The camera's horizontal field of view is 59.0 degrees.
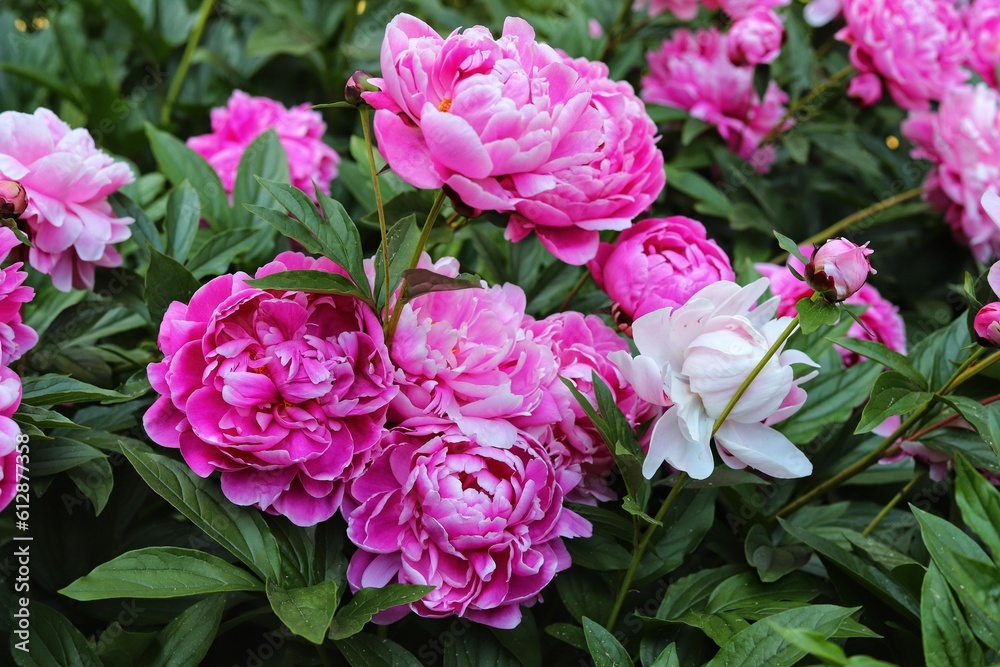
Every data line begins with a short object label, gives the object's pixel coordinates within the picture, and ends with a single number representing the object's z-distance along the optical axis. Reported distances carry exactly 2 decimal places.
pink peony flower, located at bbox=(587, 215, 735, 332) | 0.82
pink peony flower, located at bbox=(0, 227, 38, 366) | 0.73
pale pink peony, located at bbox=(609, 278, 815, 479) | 0.70
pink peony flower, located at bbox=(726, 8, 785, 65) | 1.29
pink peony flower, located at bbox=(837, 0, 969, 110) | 1.32
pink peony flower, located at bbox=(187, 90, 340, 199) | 1.22
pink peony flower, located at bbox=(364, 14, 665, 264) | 0.66
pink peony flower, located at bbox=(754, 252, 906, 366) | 1.05
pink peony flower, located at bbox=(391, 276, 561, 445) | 0.72
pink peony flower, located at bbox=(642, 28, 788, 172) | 1.40
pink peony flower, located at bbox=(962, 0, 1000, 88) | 1.55
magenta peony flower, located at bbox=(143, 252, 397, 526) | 0.70
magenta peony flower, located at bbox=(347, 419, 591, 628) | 0.71
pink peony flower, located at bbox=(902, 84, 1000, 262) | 1.30
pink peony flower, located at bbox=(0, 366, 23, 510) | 0.66
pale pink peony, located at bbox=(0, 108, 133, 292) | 0.81
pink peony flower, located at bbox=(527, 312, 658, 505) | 0.78
